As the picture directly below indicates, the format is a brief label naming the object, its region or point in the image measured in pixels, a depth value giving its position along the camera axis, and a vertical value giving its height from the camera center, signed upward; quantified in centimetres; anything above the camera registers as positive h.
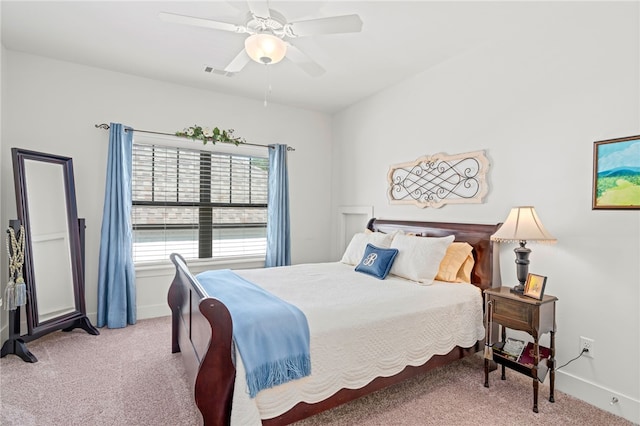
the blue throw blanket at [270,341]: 161 -74
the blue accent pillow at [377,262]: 295 -58
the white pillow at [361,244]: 336 -46
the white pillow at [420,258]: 276 -51
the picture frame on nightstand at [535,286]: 219 -61
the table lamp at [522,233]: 228 -24
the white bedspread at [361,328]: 172 -85
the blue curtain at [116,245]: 350 -47
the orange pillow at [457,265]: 283 -58
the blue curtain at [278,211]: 451 -14
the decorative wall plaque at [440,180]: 301 +21
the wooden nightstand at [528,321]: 214 -86
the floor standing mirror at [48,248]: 286 -45
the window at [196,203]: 391 -3
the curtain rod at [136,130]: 357 +83
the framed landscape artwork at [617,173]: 207 +17
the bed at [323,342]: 155 -87
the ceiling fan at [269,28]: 193 +109
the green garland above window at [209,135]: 400 +85
